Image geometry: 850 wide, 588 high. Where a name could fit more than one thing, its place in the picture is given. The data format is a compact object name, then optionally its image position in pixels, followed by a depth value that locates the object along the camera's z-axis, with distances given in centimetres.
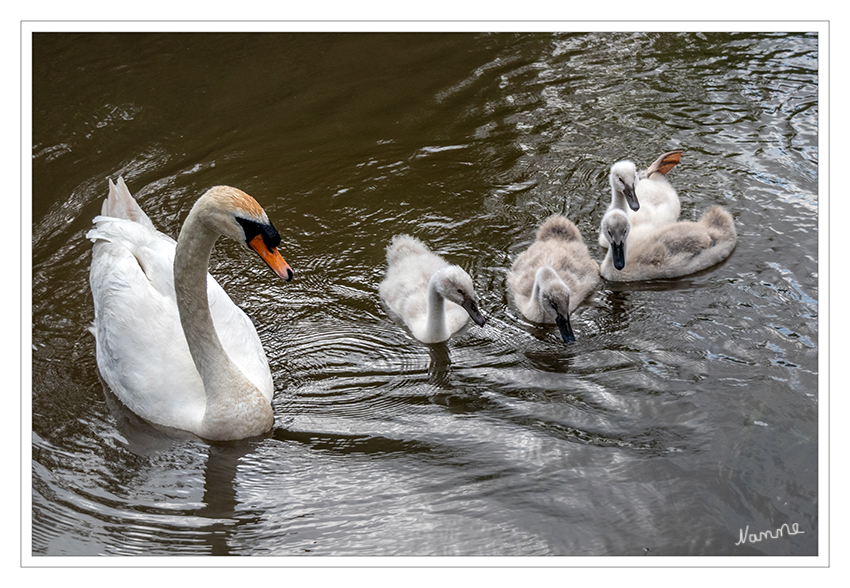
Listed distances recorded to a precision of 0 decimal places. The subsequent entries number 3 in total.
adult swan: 436
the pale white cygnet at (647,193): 663
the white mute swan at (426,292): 573
